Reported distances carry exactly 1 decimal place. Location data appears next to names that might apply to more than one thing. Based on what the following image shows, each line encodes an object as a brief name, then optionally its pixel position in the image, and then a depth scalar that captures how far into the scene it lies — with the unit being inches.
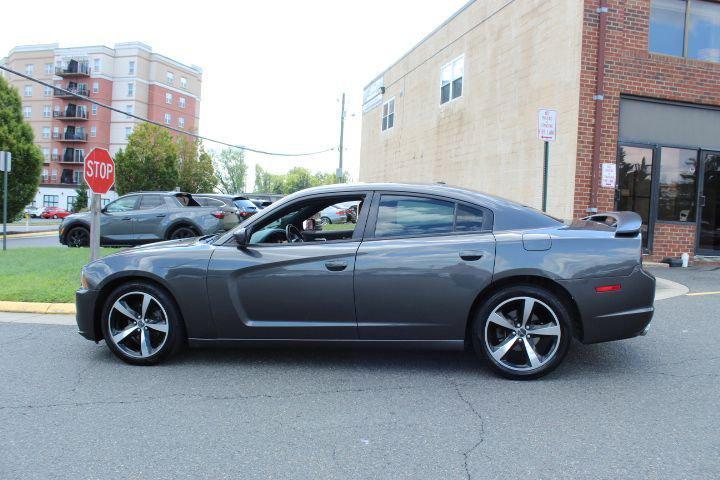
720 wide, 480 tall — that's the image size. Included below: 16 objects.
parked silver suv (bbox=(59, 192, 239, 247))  514.0
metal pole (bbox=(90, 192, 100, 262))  304.1
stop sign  300.7
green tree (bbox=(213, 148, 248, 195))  3299.7
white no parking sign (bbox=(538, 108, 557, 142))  323.0
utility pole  1456.7
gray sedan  168.1
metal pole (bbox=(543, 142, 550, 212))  320.4
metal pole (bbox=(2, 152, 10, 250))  547.8
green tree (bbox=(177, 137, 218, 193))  1942.7
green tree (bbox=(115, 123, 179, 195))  1679.4
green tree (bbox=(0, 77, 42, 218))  1054.4
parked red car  2289.6
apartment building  2714.1
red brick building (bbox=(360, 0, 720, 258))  434.0
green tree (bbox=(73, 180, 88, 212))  2239.9
